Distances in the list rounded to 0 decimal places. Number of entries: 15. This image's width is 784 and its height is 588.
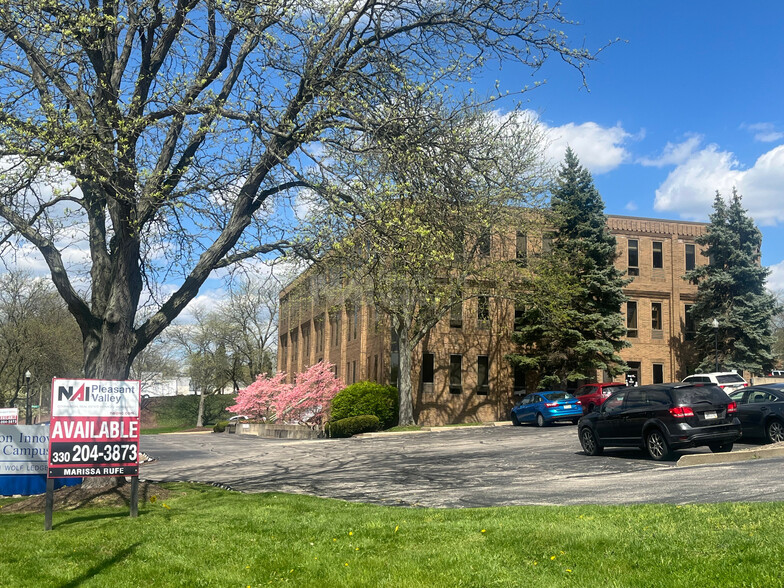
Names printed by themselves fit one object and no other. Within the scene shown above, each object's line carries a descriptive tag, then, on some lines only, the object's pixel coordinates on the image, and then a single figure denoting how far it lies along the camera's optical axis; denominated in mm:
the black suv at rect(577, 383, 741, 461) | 17328
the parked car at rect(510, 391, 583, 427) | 33375
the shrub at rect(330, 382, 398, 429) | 38906
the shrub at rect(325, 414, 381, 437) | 37219
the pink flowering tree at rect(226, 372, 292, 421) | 49478
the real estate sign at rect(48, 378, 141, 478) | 10445
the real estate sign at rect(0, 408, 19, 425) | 26511
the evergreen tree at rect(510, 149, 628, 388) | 40375
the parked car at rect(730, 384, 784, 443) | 19281
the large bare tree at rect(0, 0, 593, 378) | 12203
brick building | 42875
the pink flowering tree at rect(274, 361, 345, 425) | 45094
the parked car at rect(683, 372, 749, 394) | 31291
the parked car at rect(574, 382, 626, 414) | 33719
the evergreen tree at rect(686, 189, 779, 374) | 45094
